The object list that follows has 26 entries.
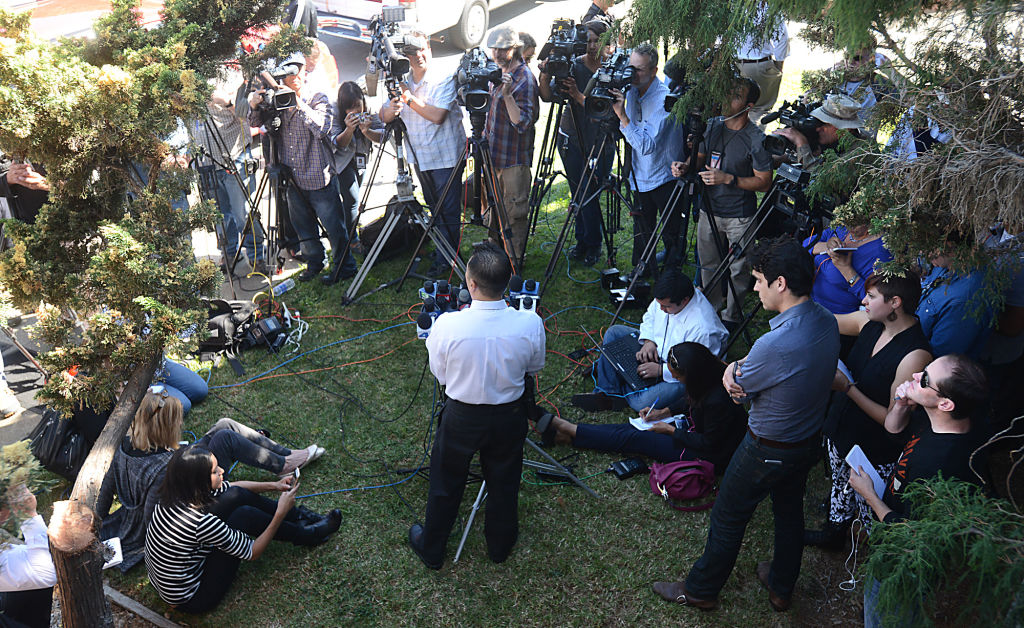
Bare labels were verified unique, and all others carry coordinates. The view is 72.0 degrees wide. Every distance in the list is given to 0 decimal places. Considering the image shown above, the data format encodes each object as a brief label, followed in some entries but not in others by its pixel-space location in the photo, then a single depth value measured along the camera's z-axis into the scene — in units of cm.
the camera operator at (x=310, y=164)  604
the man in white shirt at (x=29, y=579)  319
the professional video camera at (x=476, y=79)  533
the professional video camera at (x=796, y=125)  457
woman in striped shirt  349
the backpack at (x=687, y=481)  426
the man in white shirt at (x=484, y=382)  338
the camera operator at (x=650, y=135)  551
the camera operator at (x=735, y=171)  503
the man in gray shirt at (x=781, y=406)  306
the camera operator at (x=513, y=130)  581
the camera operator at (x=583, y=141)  597
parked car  1066
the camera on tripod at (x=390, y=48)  556
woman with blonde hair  393
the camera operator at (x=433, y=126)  592
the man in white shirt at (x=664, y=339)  470
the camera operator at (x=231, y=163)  638
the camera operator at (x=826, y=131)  435
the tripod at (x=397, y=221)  596
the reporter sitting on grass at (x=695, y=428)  417
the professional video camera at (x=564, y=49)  562
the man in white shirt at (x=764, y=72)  677
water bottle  645
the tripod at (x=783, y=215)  447
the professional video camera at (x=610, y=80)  532
